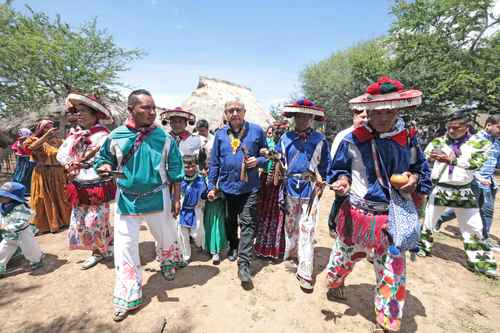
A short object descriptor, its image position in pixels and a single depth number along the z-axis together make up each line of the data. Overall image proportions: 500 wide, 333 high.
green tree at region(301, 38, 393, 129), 19.61
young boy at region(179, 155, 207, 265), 3.65
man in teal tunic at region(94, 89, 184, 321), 2.56
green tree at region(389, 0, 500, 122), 14.54
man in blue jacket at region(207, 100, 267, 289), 3.27
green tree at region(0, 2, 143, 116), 11.24
